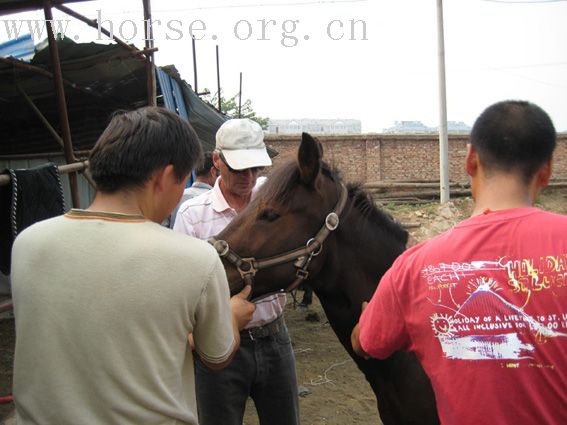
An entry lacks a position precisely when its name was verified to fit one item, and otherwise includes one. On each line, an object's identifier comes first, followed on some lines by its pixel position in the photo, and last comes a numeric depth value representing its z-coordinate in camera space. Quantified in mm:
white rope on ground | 5426
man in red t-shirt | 1200
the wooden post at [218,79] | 12080
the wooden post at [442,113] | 11667
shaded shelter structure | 3889
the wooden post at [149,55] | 4902
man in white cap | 2344
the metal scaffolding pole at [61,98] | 3678
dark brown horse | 2121
